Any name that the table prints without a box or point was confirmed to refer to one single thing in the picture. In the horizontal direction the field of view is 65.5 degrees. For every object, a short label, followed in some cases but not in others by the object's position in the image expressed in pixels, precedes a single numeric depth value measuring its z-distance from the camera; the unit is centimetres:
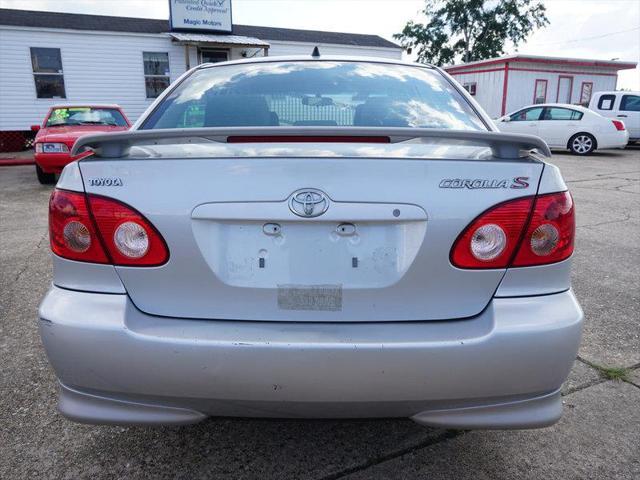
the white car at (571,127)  1423
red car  826
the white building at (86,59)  1598
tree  3881
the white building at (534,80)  2102
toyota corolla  145
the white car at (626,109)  1592
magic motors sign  1781
